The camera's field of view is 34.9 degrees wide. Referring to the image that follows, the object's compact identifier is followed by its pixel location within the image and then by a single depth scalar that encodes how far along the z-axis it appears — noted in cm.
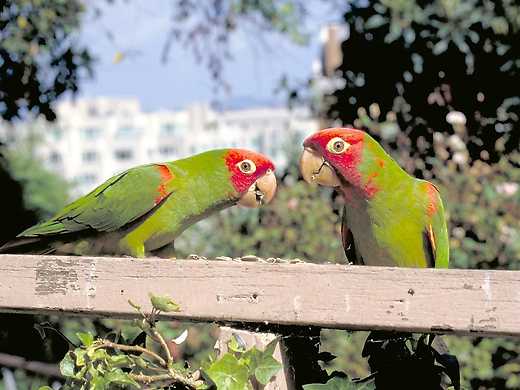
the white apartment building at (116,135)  4784
